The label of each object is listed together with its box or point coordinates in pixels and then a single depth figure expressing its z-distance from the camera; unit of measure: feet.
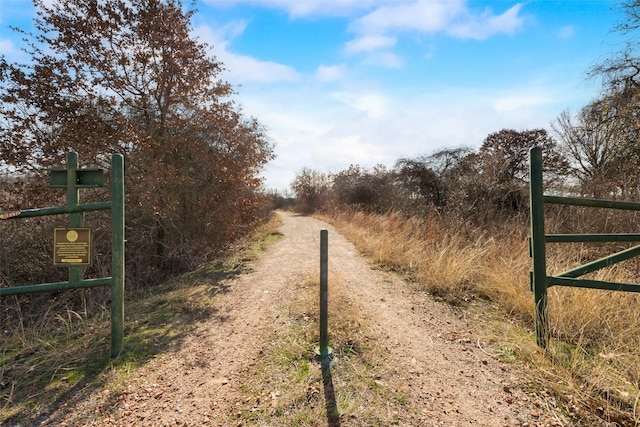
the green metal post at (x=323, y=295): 8.29
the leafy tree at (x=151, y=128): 21.22
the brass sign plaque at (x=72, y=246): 8.45
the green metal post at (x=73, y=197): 8.62
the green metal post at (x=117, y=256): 8.75
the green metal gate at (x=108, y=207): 8.54
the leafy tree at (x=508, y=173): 26.08
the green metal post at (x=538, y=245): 8.50
